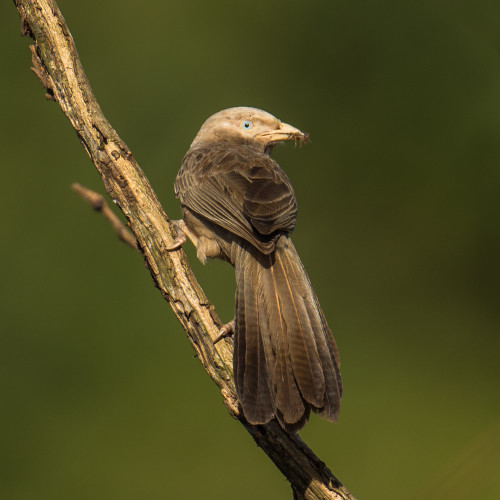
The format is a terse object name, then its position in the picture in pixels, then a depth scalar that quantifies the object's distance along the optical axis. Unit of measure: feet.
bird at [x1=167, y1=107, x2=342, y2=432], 19.70
